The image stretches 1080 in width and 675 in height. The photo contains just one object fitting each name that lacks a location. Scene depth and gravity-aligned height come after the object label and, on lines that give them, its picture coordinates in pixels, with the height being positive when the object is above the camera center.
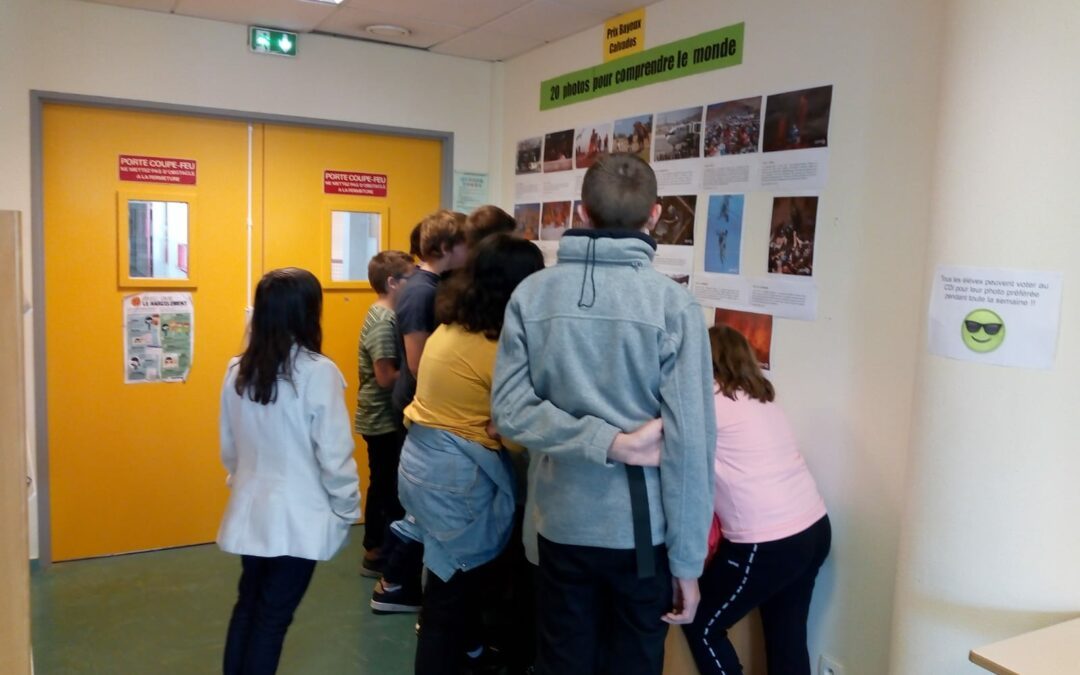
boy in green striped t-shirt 3.34 -0.53
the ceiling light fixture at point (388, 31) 3.74 +1.01
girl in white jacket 2.13 -0.53
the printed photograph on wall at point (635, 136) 3.20 +0.51
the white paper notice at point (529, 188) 3.95 +0.36
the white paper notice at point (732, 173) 2.69 +0.32
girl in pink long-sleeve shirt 2.16 -0.66
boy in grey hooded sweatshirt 1.73 -0.32
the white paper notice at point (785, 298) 2.48 -0.08
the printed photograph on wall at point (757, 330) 2.64 -0.19
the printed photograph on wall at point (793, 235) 2.48 +0.12
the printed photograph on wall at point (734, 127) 2.70 +0.47
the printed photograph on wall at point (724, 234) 2.76 +0.12
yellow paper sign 3.26 +0.92
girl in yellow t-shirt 2.23 -0.53
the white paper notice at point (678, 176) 2.95 +0.33
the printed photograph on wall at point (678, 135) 2.96 +0.48
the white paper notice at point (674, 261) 2.98 +0.03
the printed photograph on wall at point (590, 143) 3.47 +0.51
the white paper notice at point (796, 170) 2.44 +0.31
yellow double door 3.60 -0.17
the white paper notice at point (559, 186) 3.71 +0.35
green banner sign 2.83 +0.76
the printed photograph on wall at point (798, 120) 2.44 +0.46
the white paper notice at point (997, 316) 1.69 -0.07
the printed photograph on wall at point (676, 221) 2.98 +0.17
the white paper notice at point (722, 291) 2.74 -0.07
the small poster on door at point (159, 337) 3.73 -0.41
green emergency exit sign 3.74 +0.94
